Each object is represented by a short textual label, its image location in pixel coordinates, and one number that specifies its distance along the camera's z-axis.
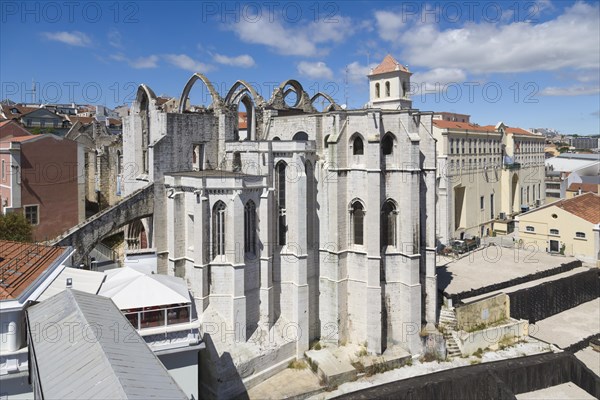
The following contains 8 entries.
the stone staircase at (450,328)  23.66
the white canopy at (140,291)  16.42
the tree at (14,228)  22.89
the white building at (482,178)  47.44
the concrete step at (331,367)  20.64
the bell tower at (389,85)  40.03
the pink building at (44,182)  26.34
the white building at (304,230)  21.02
